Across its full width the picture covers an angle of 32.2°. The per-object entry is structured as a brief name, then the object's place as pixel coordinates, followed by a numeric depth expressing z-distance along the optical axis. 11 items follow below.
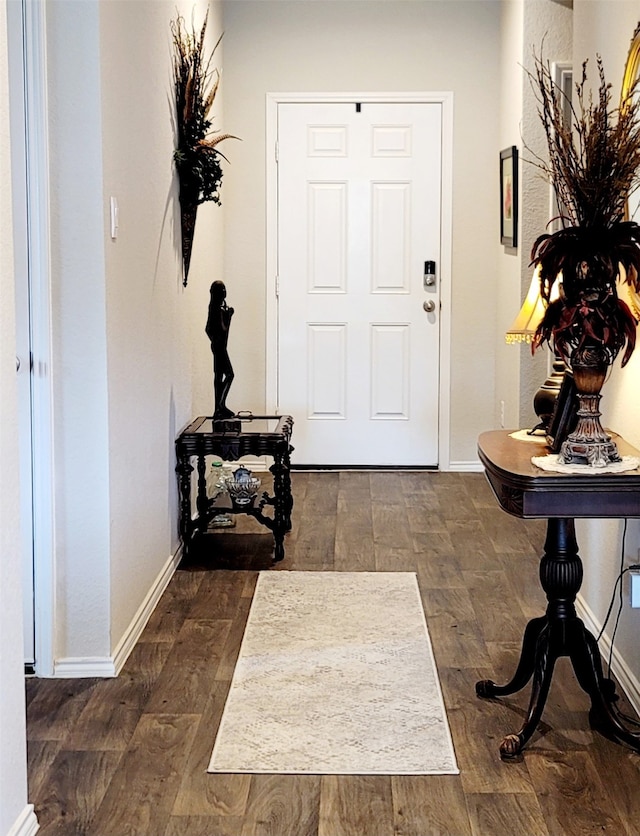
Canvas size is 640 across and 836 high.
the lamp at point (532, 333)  2.95
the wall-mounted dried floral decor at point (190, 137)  4.37
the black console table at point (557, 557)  2.54
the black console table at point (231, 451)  4.37
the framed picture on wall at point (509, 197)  5.48
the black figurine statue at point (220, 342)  4.44
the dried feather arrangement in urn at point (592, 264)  2.52
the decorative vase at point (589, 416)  2.62
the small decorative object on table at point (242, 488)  4.59
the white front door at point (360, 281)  6.05
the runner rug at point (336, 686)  2.66
